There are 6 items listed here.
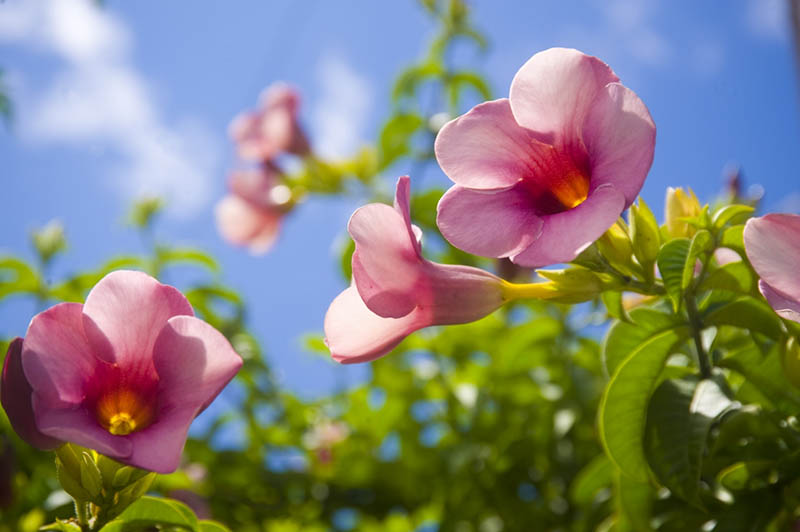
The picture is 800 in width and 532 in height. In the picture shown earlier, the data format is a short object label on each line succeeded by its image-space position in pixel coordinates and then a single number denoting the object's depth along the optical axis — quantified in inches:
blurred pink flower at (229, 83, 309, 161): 75.3
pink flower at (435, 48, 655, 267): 15.2
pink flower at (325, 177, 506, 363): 16.0
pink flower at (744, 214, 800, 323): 15.2
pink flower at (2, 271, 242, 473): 15.1
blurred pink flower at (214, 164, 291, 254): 73.5
